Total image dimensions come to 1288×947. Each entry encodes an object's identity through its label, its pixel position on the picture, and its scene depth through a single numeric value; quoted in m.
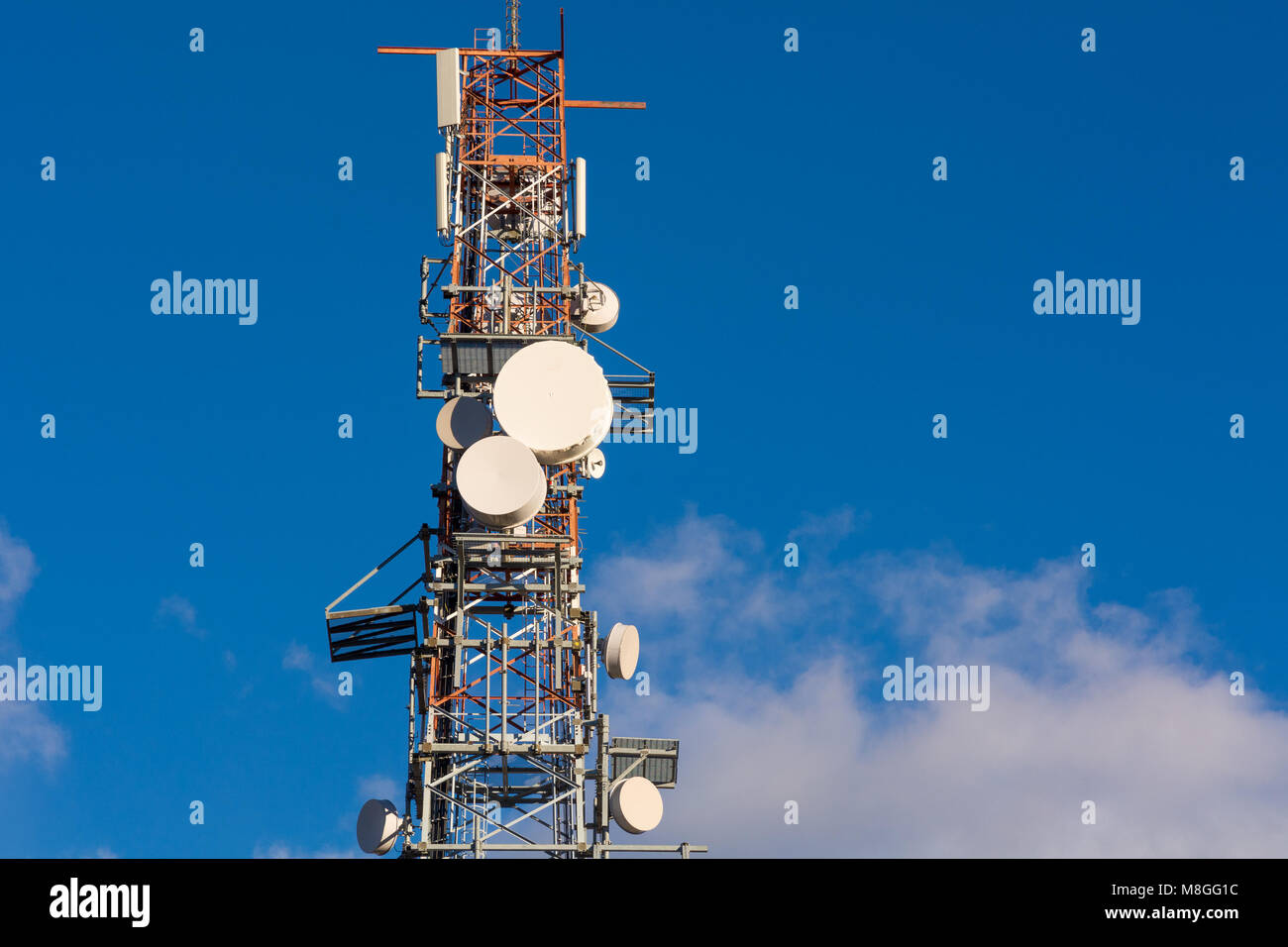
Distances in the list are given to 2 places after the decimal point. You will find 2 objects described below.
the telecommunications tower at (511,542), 55.50
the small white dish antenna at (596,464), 63.56
